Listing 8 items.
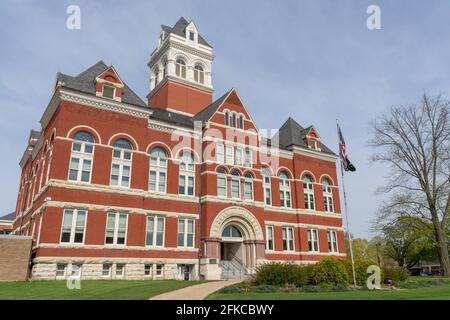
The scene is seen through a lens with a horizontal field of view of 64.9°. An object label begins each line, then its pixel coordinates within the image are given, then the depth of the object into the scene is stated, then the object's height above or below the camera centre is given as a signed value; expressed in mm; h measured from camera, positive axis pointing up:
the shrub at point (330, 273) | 20844 -532
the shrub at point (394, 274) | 23062 -680
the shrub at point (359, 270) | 21744 -399
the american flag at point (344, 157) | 22109 +6600
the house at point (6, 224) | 50950 +5917
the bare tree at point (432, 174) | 34772 +8490
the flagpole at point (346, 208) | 20484 +3224
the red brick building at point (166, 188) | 25547 +6548
